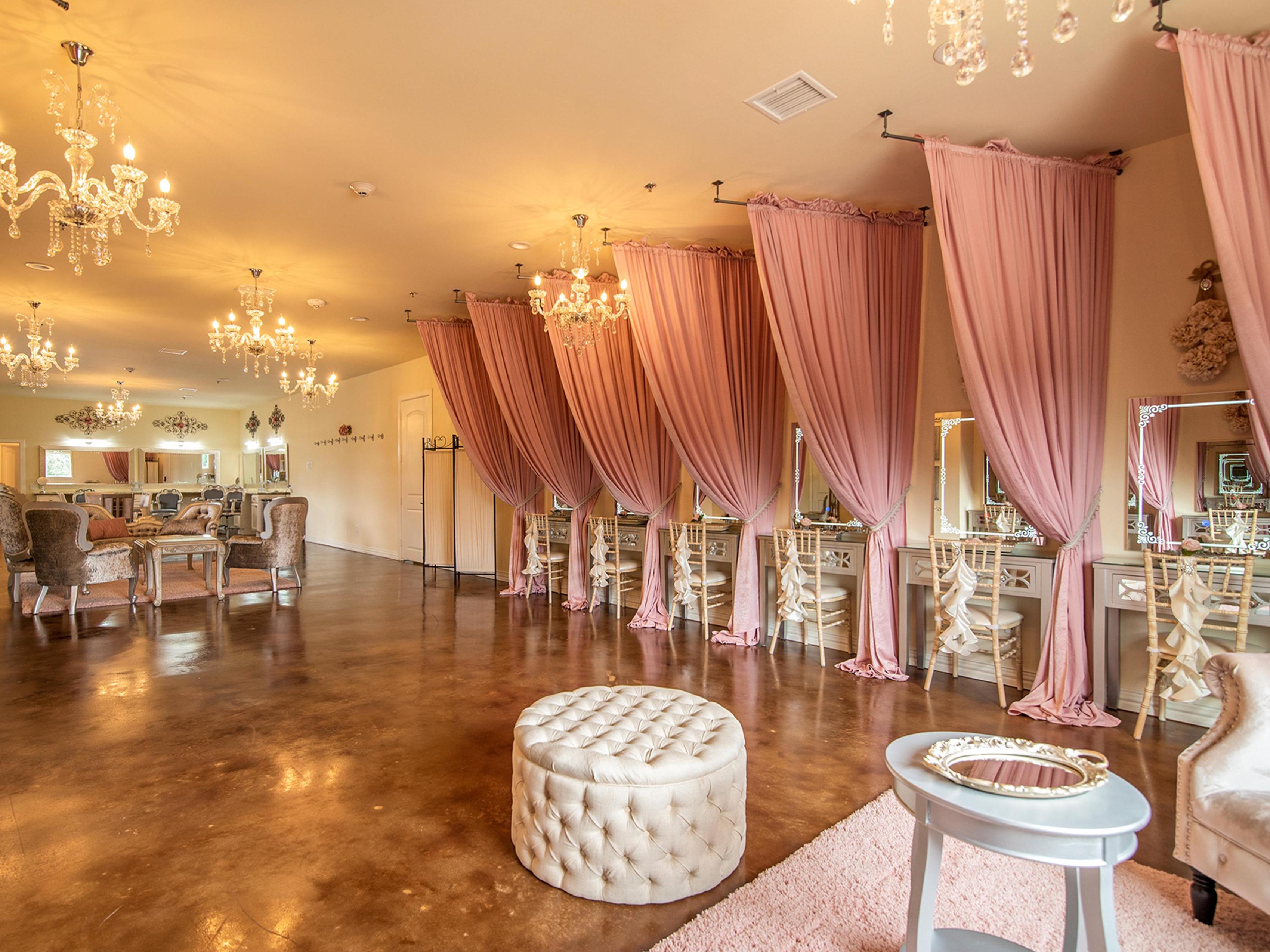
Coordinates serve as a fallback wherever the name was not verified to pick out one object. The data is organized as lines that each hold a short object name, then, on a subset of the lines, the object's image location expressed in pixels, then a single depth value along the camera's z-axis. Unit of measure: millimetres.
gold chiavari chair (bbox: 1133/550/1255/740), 3250
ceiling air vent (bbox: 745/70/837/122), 3297
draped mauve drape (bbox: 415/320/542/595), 7891
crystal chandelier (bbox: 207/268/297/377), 6402
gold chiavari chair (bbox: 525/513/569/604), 7383
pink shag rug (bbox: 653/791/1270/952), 1978
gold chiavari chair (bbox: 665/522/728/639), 5789
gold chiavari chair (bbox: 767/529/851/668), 4992
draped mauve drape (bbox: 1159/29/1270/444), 2729
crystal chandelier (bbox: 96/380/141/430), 12805
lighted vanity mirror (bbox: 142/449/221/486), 16453
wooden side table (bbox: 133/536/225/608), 7379
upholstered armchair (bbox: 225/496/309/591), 8016
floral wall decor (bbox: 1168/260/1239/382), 3652
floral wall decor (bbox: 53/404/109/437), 14992
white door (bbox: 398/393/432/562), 10711
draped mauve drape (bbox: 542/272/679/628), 6219
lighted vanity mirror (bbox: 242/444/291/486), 15500
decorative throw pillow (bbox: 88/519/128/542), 9328
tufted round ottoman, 2139
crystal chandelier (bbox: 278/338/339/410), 8609
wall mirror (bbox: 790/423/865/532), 5523
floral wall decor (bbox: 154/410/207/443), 16422
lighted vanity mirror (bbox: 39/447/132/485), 14875
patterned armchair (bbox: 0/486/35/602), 7188
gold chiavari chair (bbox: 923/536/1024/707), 4020
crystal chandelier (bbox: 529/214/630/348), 4906
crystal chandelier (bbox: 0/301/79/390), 7840
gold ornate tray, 1654
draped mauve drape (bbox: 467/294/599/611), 7094
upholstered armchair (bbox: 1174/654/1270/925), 1871
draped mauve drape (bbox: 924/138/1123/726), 3779
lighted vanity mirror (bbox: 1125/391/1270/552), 3602
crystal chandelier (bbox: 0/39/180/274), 2914
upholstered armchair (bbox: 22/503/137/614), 6625
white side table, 1489
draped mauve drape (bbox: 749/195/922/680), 4539
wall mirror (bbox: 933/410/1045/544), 4586
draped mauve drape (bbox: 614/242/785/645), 5281
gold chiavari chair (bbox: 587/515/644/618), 6551
